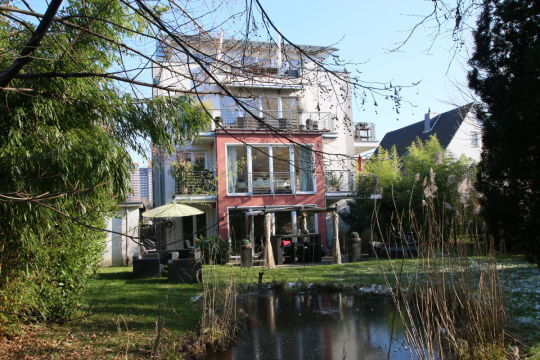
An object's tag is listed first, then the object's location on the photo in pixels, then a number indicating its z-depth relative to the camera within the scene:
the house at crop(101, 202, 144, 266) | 17.17
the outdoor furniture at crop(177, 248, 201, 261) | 13.69
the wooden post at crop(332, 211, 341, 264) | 15.50
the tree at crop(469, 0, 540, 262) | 5.18
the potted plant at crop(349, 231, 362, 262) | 15.75
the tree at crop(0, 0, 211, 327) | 4.43
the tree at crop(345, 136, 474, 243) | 18.58
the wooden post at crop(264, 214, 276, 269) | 14.25
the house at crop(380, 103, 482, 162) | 26.61
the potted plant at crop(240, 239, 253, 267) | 14.10
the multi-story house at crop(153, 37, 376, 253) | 19.70
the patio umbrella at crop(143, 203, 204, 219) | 14.26
